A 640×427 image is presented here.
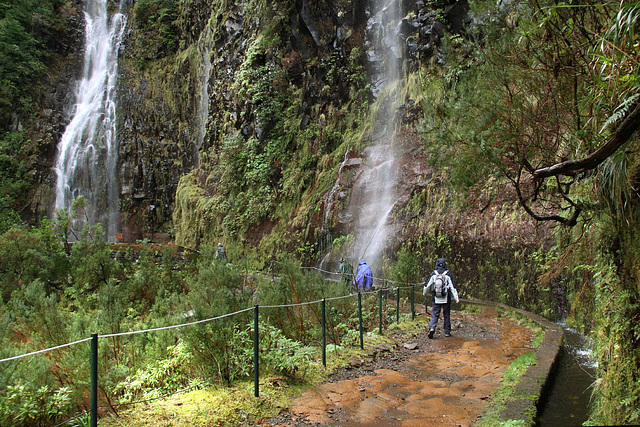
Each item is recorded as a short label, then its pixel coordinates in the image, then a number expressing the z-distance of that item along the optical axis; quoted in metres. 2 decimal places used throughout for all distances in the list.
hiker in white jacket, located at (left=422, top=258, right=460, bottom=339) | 8.76
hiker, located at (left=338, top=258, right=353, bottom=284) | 12.56
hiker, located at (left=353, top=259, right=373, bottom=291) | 11.01
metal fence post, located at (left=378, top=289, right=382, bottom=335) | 8.45
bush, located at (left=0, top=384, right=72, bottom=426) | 3.77
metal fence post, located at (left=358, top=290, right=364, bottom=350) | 7.23
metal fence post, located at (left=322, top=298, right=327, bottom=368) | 6.27
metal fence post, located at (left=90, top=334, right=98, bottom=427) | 3.43
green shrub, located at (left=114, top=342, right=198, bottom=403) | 4.98
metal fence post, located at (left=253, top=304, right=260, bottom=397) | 4.96
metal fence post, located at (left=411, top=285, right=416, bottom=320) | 10.35
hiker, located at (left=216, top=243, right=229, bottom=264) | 17.70
